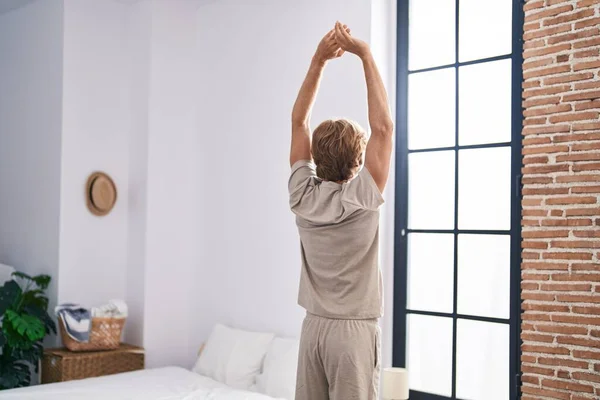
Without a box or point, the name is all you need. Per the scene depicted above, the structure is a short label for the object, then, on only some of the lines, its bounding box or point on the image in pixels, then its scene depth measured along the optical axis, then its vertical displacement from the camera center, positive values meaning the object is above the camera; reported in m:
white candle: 3.59 -0.89
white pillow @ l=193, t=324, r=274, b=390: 4.32 -0.93
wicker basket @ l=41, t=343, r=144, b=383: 4.52 -1.03
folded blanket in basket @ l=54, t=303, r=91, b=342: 4.61 -0.75
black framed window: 3.68 +0.11
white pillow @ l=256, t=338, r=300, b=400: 3.97 -0.93
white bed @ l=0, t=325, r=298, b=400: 3.85 -1.02
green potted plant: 4.51 -0.79
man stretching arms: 2.02 -0.10
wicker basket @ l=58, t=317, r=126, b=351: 4.62 -0.86
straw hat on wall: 5.06 +0.12
